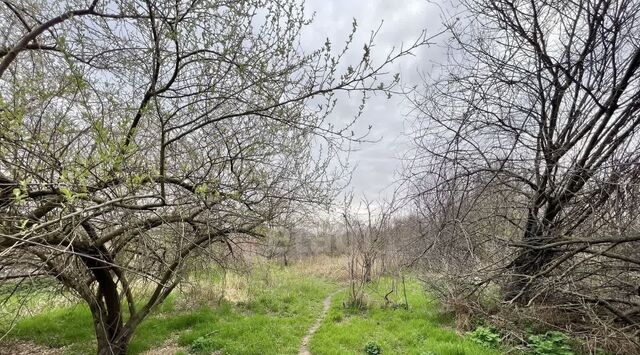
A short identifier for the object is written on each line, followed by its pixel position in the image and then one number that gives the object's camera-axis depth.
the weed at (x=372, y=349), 6.29
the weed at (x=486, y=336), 6.09
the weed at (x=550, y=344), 5.27
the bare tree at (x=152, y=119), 3.32
